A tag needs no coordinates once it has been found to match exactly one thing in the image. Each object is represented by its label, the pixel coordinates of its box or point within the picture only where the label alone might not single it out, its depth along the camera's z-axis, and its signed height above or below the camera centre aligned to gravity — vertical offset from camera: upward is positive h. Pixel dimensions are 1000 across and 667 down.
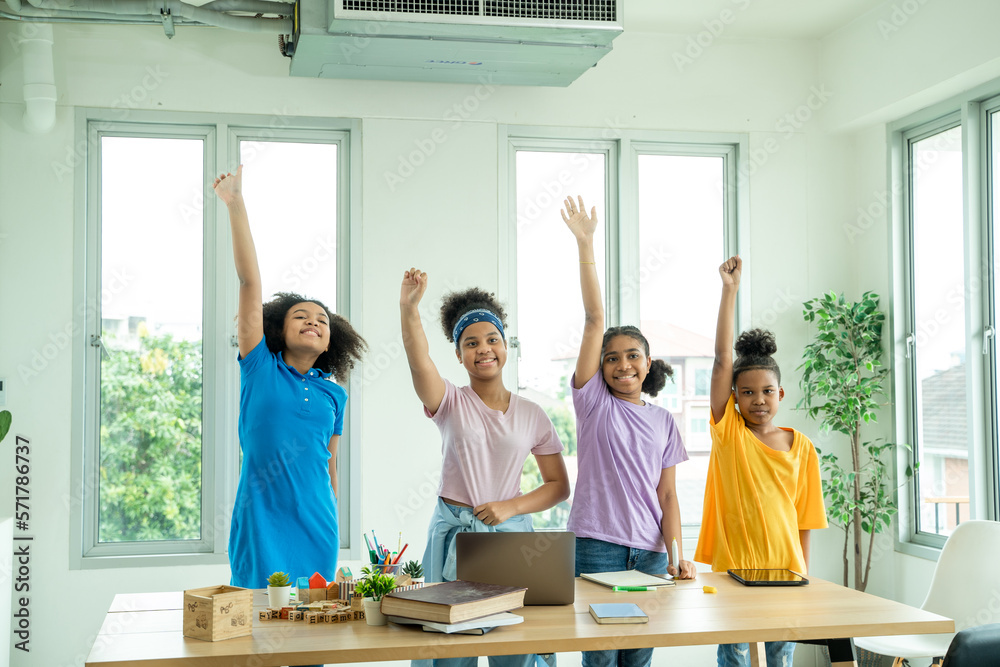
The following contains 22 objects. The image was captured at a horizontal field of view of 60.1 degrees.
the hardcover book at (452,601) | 1.69 -0.48
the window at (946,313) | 3.50 +0.21
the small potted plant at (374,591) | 1.77 -0.48
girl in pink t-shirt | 2.23 -0.21
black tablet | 2.15 -0.55
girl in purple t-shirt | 2.44 -0.27
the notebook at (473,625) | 1.68 -0.52
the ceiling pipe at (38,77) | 3.44 +1.14
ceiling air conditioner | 3.04 +1.20
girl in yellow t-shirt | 2.54 -0.36
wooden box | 1.67 -0.49
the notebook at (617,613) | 1.78 -0.53
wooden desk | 1.61 -0.54
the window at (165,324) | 3.65 +0.17
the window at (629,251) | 4.04 +0.53
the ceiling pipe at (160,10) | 3.22 +1.33
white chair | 2.98 -0.80
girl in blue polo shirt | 2.37 -0.22
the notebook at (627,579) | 2.10 -0.54
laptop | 1.92 -0.44
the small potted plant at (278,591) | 1.87 -0.49
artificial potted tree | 3.83 -0.20
